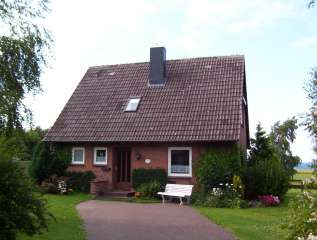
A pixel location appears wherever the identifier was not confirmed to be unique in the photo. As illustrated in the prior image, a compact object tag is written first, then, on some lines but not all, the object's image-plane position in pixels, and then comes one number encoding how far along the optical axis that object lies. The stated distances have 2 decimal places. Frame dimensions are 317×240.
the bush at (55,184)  16.96
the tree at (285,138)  39.05
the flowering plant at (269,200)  15.14
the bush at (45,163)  17.44
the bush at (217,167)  15.81
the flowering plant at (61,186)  16.96
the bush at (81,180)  17.81
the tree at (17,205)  6.63
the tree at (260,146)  20.71
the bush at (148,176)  16.86
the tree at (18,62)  10.67
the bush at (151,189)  16.30
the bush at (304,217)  6.06
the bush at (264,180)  16.02
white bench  15.48
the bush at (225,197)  14.70
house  16.67
